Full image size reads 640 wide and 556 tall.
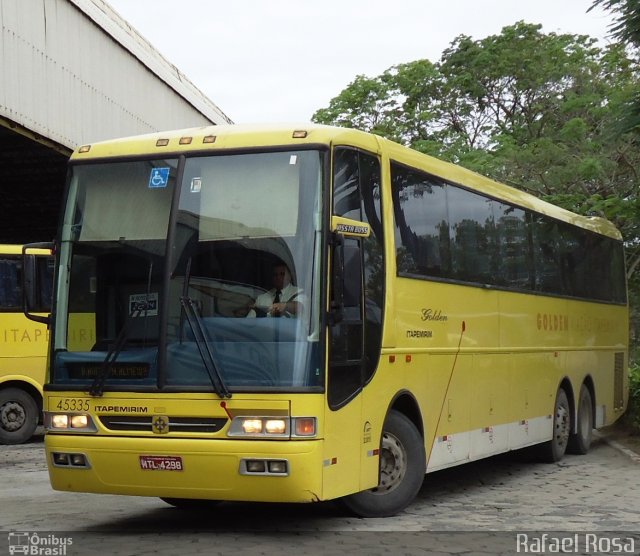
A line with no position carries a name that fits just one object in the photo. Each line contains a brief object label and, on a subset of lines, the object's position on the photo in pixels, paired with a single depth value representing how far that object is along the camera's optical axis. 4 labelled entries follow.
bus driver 8.59
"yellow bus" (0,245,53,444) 18.33
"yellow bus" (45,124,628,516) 8.50
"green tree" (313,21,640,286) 27.91
